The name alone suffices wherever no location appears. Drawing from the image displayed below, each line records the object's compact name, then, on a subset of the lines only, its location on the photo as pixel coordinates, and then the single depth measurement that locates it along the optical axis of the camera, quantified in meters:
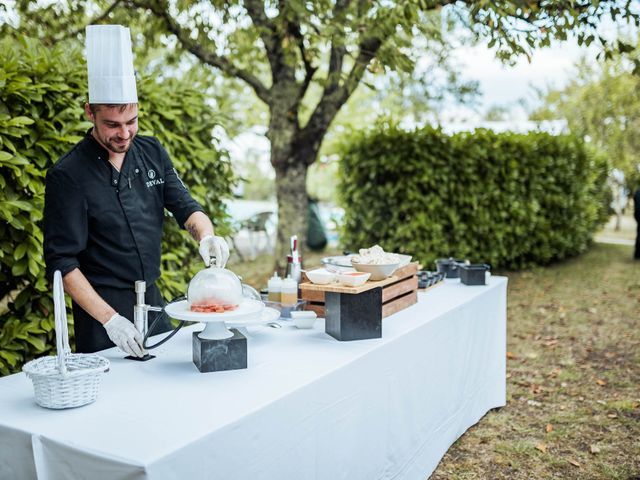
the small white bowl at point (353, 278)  2.62
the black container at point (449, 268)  4.18
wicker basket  1.78
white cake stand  2.05
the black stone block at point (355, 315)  2.56
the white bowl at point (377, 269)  2.85
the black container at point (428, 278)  3.69
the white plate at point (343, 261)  3.08
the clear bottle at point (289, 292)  2.88
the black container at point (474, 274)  3.89
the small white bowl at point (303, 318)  2.73
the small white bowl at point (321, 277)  2.70
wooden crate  2.65
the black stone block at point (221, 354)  2.14
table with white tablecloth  1.65
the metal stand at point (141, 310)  2.17
